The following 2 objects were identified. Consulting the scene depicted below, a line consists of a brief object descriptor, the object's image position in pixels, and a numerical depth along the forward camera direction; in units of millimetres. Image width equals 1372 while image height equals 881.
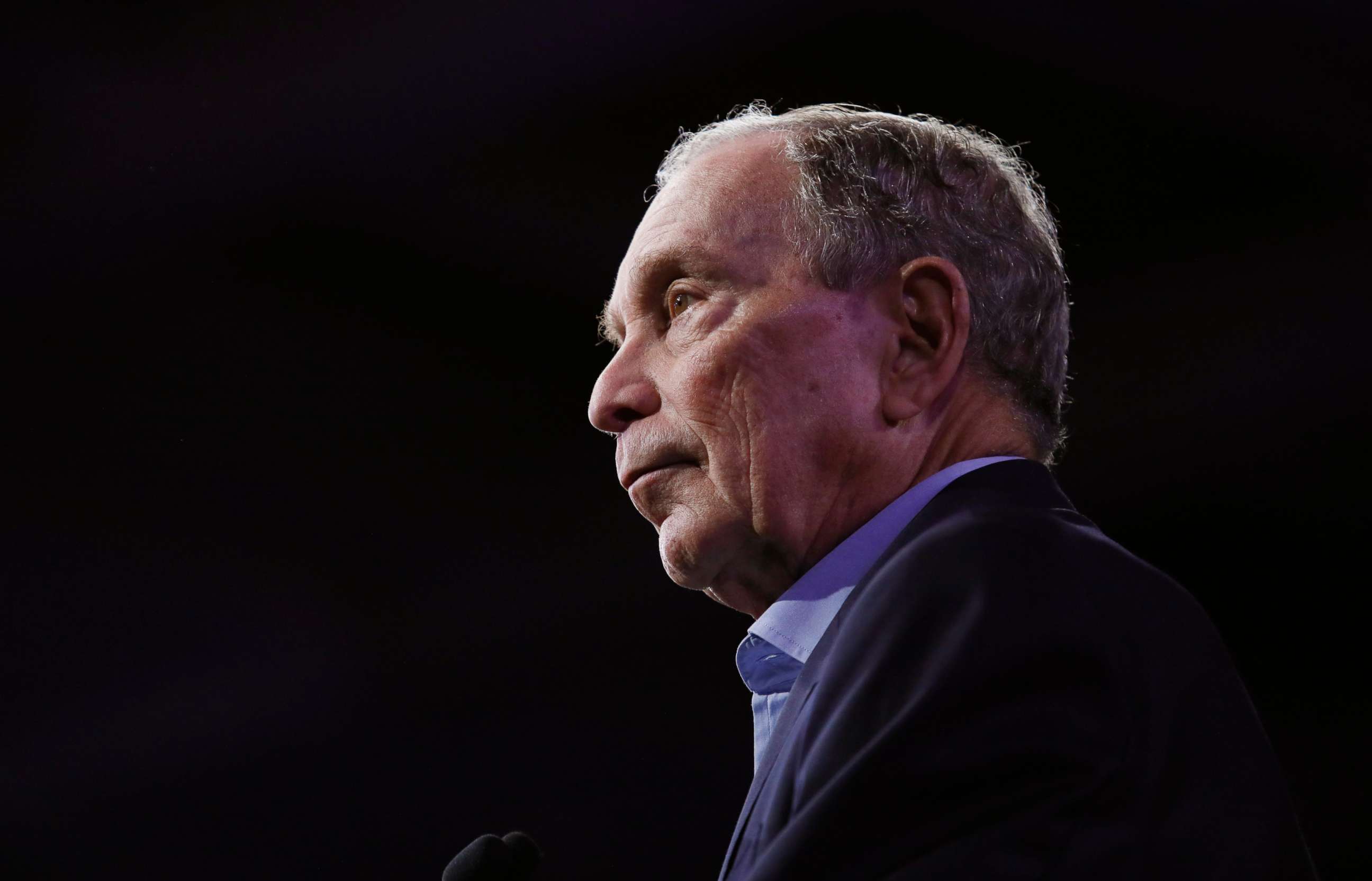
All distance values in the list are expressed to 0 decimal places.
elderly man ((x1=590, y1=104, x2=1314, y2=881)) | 3431
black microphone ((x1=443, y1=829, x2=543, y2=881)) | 3575
